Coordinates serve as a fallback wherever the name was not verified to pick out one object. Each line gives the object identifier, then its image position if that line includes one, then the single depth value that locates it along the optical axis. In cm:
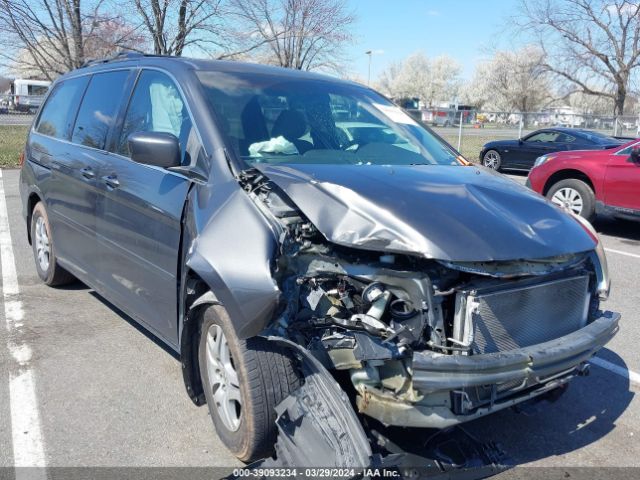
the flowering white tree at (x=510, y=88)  5072
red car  866
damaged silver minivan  252
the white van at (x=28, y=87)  4891
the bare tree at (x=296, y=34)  2160
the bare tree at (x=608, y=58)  2641
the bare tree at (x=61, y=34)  1592
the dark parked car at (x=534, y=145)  1623
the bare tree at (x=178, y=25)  1599
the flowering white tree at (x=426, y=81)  9025
